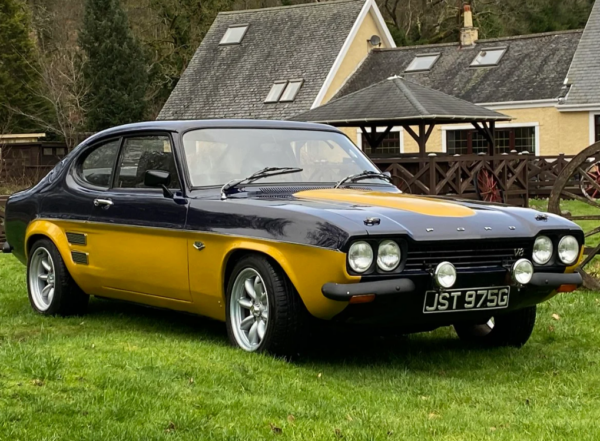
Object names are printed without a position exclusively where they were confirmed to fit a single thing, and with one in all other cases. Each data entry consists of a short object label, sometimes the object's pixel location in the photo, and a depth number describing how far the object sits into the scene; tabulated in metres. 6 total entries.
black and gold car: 6.19
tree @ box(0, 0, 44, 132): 49.84
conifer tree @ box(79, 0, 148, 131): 46.00
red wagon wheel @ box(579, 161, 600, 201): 10.23
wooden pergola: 23.00
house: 35.00
